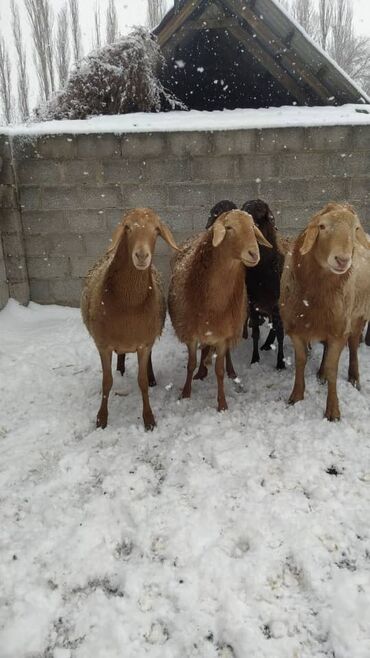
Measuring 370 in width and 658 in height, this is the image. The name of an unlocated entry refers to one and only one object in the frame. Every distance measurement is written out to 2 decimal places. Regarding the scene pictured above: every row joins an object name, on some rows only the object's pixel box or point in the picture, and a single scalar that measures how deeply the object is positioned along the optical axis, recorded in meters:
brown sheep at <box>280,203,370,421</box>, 3.08
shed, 7.29
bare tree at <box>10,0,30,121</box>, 22.50
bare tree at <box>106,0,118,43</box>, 23.59
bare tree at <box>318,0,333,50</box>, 23.59
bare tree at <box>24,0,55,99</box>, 21.84
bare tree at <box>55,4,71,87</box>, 22.38
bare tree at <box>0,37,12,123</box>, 23.03
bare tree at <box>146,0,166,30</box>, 22.67
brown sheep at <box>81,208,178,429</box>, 3.07
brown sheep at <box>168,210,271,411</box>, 3.30
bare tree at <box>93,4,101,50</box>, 23.56
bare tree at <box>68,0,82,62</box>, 22.56
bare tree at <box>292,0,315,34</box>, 24.05
